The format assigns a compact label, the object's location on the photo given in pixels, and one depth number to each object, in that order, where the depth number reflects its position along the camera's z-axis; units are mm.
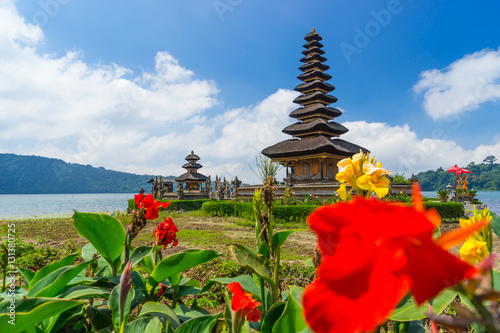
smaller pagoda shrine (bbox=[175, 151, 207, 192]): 34672
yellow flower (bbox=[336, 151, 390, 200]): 1201
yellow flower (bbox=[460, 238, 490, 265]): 1034
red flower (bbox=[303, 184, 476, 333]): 329
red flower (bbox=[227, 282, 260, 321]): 1046
